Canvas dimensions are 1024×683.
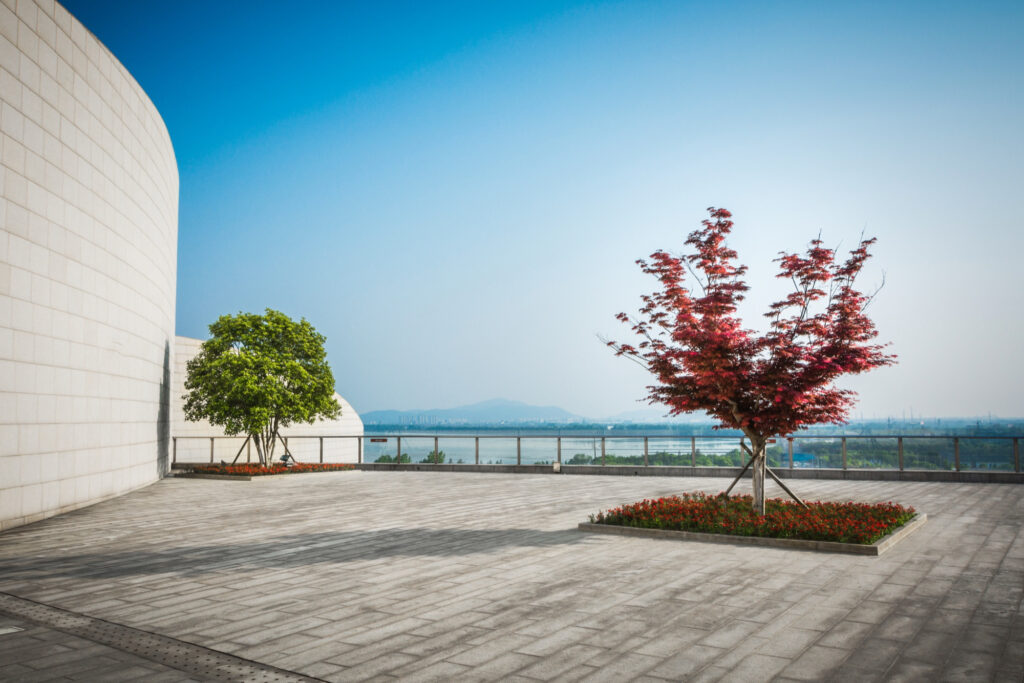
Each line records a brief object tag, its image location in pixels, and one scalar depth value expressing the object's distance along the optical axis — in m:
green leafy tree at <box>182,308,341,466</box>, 22.66
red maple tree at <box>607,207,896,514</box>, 9.99
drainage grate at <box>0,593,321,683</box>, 4.60
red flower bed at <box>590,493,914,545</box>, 8.96
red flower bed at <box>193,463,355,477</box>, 21.52
